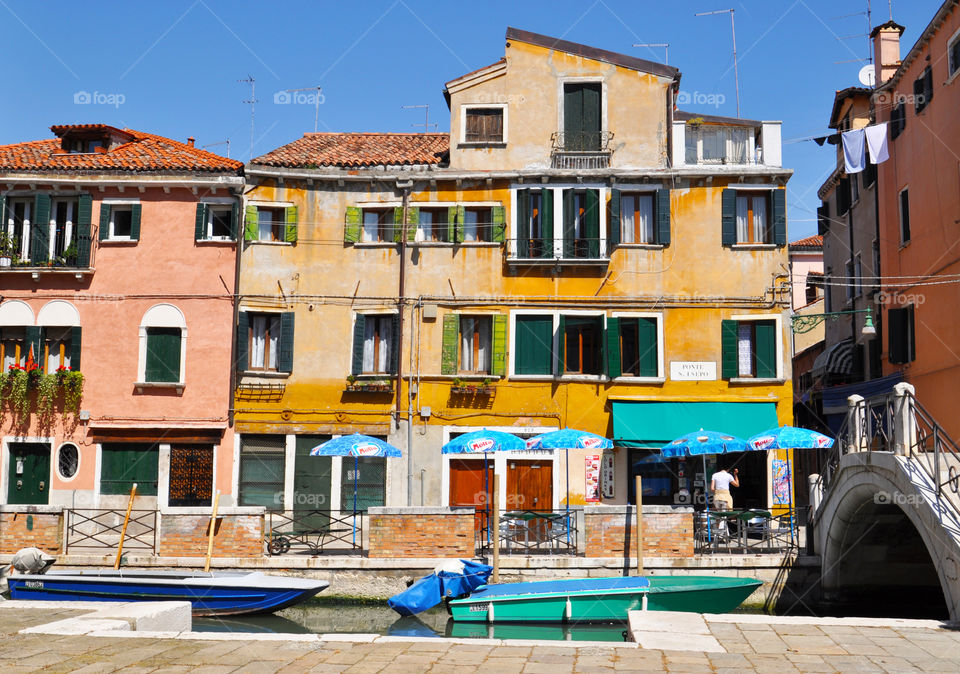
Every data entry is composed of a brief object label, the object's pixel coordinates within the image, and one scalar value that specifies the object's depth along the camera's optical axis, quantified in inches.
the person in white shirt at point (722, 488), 798.5
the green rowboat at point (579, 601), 640.4
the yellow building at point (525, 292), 902.4
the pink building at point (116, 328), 909.2
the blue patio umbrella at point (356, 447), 764.6
